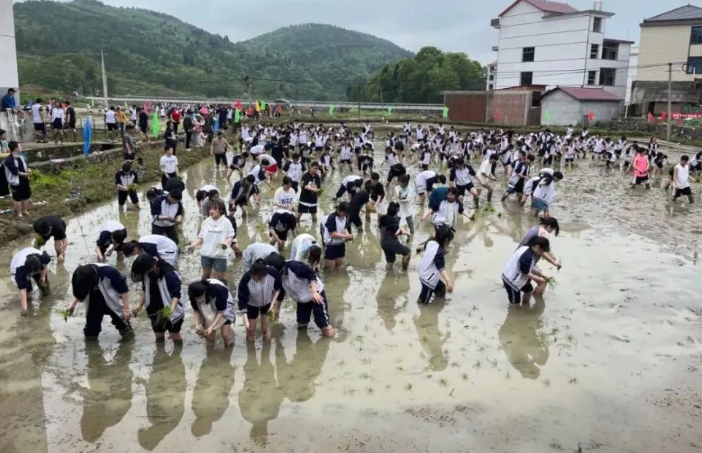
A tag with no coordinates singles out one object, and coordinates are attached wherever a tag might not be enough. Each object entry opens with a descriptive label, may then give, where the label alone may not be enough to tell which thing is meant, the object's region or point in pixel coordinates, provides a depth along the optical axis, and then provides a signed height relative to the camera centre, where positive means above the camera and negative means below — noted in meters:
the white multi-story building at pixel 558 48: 46.28 +6.22
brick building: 42.00 +1.14
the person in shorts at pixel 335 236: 8.64 -1.80
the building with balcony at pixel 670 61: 40.84 +4.68
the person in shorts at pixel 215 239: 7.66 -1.67
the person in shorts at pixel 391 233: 8.76 -1.78
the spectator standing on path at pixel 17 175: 10.44 -1.20
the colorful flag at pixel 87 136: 17.48 -0.77
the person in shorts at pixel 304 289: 6.51 -1.98
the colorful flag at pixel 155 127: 23.66 -0.62
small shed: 39.31 +1.20
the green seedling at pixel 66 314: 6.16 -2.18
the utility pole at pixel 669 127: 29.16 -0.11
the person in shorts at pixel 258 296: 6.23 -1.98
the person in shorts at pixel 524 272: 7.33 -1.98
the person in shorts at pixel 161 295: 6.01 -1.95
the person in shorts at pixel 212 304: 5.96 -2.02
